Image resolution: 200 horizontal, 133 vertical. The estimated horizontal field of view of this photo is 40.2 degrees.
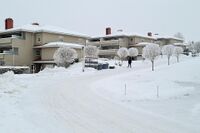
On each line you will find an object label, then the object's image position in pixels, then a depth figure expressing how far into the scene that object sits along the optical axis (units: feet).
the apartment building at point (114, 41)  246.47
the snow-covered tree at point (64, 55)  143.43
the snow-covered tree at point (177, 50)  193.88
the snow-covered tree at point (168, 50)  190.22
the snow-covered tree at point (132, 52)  216.95
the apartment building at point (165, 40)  298.60
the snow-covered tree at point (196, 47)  308.01
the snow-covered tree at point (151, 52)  127.03
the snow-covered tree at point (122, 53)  204.03
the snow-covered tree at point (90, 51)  186.21
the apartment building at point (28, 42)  168.14
